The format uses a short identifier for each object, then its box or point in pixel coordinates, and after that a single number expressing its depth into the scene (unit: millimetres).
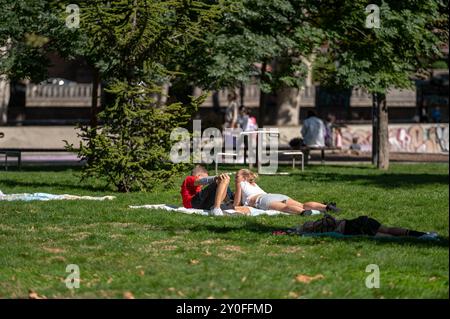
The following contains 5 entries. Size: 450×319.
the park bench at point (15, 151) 26606
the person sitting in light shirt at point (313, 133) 29403
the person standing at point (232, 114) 31031
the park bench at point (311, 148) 28625
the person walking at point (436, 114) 48591
